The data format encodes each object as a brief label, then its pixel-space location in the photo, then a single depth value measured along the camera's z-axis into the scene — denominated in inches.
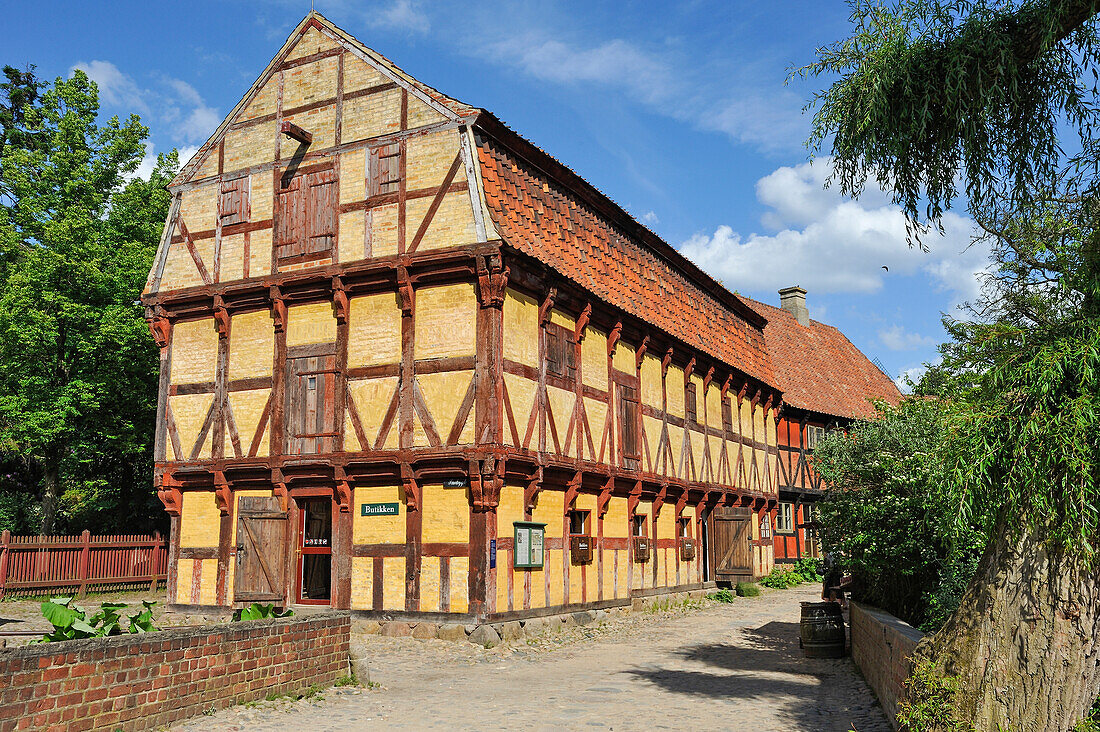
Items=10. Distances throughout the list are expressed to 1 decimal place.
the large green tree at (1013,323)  256.1
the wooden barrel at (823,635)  534.3
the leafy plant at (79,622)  316.8
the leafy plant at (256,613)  407.4
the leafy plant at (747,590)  975.0
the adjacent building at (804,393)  1237.1
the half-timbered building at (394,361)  617.6
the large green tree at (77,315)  959.0
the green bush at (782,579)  1091.9
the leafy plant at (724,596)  930.7
